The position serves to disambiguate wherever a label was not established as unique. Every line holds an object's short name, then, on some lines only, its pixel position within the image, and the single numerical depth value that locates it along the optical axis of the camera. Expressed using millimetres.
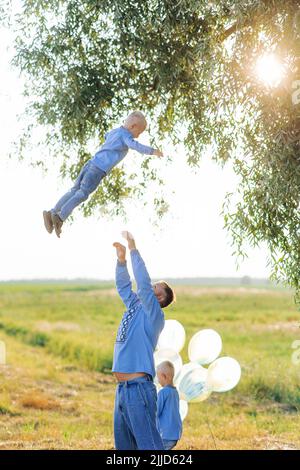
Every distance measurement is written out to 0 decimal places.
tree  8586
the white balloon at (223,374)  8195
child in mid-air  6496
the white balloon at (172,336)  8195
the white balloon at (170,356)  7959
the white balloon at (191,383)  8086
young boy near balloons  6211
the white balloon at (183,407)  7982
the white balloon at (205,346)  8391
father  4965
